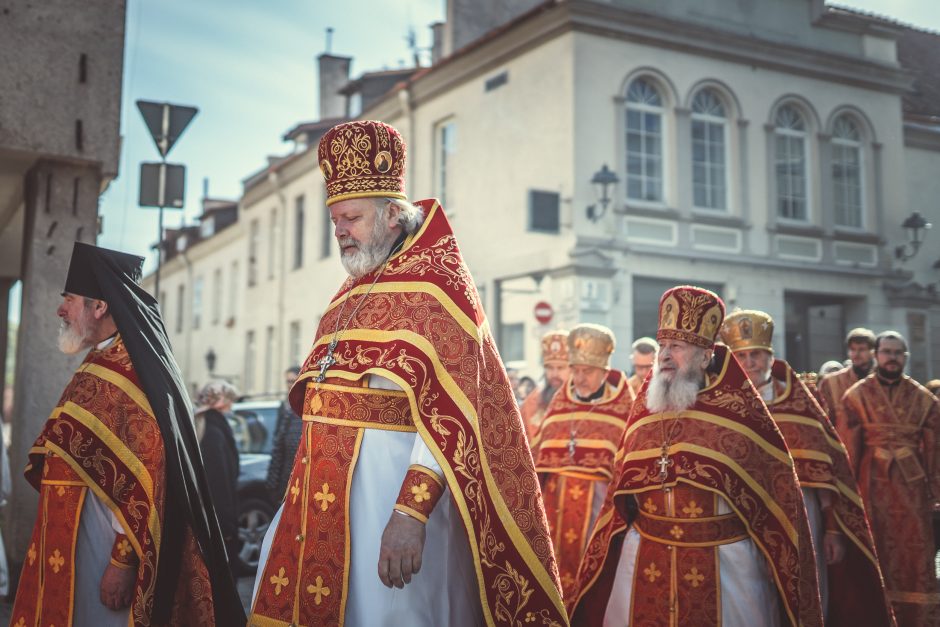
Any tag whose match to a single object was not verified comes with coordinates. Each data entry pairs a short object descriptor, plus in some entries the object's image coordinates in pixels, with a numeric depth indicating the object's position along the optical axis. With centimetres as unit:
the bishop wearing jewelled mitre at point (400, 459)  362
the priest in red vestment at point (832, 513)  630
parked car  1135
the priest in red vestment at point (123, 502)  430
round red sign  1728
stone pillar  814
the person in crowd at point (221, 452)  797
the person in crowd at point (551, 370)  941
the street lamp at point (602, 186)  1692
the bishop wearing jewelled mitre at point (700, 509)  507
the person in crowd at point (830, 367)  1159
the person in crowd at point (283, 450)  947
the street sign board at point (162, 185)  856
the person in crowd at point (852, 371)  941
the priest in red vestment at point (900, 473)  818
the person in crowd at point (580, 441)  742
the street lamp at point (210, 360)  3722
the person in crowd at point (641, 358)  970
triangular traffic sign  864
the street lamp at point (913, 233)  1972
